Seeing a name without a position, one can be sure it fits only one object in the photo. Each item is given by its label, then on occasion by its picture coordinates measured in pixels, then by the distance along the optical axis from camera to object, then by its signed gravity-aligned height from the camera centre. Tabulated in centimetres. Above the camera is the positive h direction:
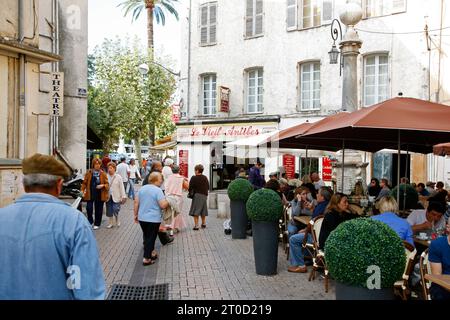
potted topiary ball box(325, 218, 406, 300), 368 -86
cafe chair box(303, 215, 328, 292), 653 -139
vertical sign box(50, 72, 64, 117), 1288 +158
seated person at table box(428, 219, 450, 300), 432 -97
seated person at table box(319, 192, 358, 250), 636 -83
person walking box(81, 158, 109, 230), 1162 -86
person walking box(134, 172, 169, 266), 788 -102
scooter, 1375 -108
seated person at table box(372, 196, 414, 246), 570 -78
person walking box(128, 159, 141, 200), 1963 -103
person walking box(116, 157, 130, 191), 1764 -70
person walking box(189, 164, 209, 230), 1198 -104
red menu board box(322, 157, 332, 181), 2027 -66
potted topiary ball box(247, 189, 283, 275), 695 -110
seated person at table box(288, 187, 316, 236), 861 -99
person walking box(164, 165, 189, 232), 1110 -80
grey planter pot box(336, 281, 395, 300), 366 -109
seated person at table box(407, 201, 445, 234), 679 -95
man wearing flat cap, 261 -57
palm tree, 3653 +1153
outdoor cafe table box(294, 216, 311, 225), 790 -114
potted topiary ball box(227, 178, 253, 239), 1038 -121
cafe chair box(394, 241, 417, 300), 502 -127
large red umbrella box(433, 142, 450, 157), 932 +12
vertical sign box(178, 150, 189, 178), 2562 -48
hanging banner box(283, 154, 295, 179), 2150 -49
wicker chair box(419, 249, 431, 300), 457 -119
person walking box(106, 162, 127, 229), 1194 -110
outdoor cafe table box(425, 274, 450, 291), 374 -103
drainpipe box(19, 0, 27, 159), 996 +113
